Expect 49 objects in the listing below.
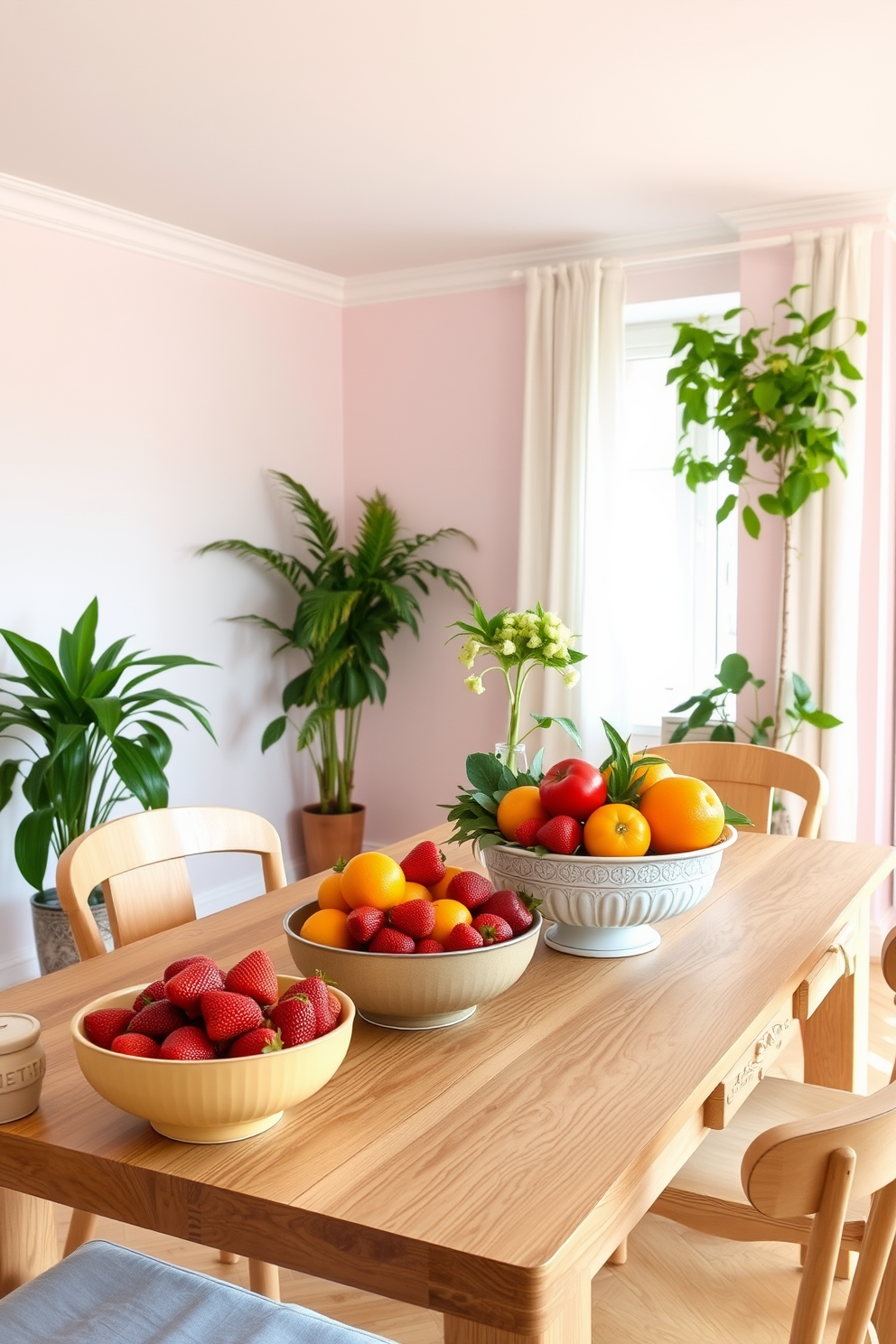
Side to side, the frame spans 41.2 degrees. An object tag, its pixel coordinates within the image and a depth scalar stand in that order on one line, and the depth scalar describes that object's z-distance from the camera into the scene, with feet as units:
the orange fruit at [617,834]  5.09
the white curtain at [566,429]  14.64
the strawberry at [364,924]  4.33
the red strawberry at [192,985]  3.61
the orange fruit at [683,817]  5.16
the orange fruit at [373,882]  4.49
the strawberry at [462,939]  4.29
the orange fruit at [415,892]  4.63
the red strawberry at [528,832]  5.27
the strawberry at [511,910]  4.58
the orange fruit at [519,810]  5.36
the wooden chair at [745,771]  8.81
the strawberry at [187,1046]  3.43
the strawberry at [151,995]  3.79
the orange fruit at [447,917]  4.38
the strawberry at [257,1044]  3.46
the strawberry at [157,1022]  3.60
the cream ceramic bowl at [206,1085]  3.38
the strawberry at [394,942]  4.27
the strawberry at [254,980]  3.67
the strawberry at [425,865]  4.73
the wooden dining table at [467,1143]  3.13
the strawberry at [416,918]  4.30
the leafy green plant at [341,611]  15.19
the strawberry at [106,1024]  3.63
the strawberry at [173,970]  3.90
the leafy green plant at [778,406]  12.48
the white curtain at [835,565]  12.85
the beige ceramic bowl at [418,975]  4.25
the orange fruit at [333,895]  4.68
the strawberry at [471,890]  4.59
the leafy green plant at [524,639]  6.94
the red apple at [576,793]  5.22
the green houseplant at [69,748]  11.06
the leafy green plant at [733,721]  12.96
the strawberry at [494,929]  4.40
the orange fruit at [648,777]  5.36
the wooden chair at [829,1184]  3.23
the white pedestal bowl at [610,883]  5.09
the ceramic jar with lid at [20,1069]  3.70
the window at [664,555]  15.72
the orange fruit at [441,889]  4.75
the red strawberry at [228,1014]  3.49
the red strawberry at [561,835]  5.13
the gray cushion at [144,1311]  4.13
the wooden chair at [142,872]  5.94
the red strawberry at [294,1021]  3.55
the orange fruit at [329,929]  4.46
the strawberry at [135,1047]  3.49
